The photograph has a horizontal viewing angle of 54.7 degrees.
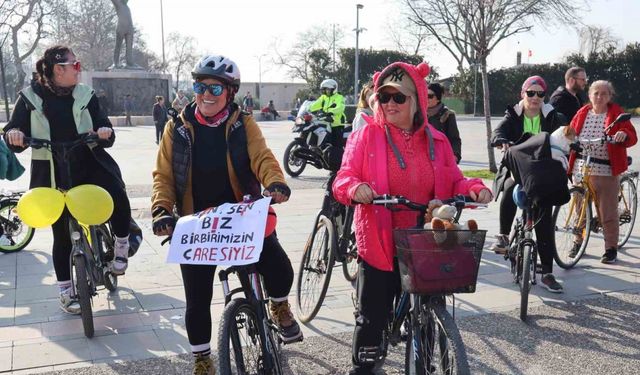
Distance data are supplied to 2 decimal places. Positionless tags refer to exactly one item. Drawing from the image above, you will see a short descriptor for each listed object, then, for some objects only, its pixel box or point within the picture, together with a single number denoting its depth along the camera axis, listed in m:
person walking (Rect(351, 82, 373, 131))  5.18
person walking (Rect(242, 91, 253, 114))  37.62
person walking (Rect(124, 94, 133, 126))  31.70
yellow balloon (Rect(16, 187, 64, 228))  4.19
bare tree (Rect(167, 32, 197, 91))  73.38
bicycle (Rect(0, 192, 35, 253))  6.82
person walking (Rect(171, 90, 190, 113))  16.08
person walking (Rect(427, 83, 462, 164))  6.12
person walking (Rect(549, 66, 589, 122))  7.32
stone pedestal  31.47
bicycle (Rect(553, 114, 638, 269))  6.35
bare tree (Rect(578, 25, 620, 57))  67.69
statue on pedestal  28.52
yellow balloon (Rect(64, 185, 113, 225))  4.30
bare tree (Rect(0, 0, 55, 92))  44.19
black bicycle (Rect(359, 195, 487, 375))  2.67
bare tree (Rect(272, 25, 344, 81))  67.44
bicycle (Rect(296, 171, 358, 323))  4.66
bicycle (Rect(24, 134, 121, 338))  4.31
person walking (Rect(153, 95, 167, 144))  21.97
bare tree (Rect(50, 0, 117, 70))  55.69
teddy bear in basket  2.66
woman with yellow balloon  4.57
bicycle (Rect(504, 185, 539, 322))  4.81
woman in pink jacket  3.22
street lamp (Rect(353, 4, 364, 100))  41.09
